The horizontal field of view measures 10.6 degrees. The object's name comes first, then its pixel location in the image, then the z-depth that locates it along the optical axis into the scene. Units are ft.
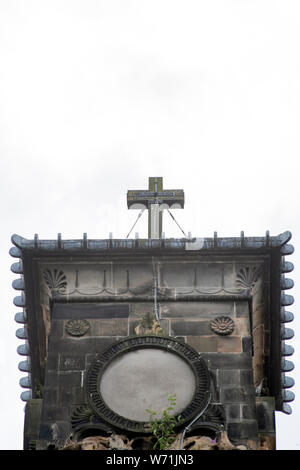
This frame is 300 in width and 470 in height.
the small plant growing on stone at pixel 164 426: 113.39
